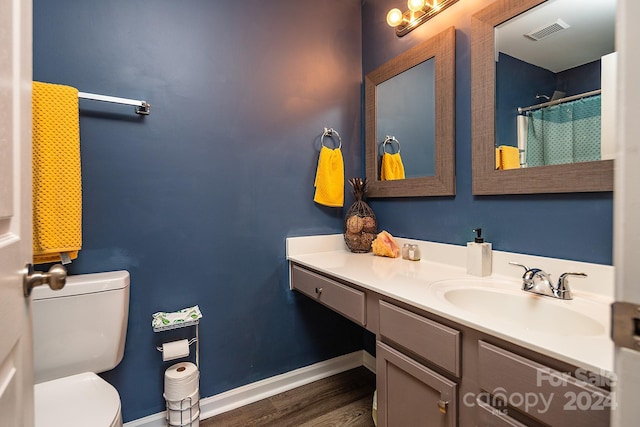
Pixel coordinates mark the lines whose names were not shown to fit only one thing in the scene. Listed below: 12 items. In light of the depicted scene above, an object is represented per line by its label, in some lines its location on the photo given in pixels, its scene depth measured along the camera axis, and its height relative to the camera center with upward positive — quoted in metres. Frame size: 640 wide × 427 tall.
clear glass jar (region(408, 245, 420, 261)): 1.59 -0.23
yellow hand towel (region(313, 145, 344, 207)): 1.86 +0.20
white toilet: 1.03 -0.53
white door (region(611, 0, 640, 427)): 0.32 +0.01
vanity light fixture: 1.50 +1.05
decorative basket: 1.82 -0.09
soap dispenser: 1.25 -0.20
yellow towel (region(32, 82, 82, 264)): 1.09 +0.14
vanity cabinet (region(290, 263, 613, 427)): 0.62 -0.43
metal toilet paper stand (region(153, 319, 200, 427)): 1.38 -0.92
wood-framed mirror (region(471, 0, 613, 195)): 1.12 +0.36
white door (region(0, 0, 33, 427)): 0.47 +0.00
